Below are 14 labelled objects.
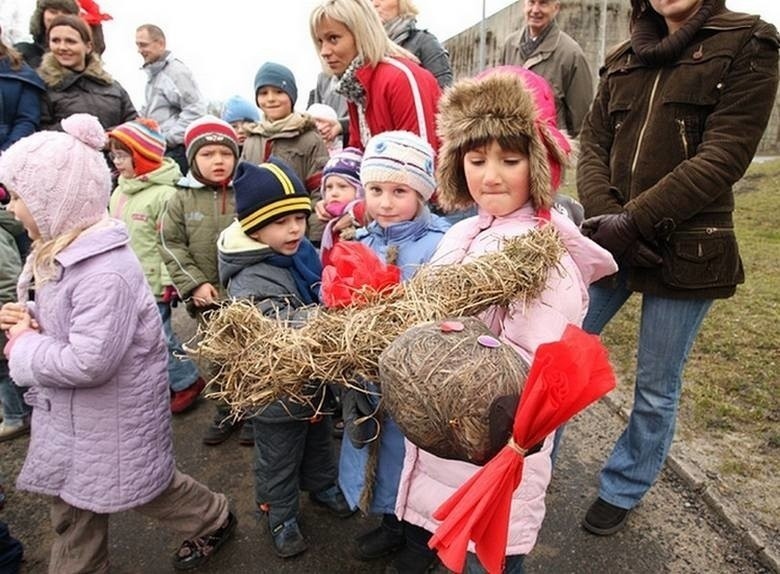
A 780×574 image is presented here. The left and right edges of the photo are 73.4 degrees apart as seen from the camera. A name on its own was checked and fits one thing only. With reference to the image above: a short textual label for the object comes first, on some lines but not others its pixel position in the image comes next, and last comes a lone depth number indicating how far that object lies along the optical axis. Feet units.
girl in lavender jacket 6.05
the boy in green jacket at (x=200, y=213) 9.96
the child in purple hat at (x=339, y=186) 9.09
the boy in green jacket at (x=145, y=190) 11.23
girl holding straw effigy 5.08
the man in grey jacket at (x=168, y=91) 15.35
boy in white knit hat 7.00
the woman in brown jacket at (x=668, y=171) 6.13
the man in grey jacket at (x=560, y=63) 11.33
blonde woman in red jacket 8.47
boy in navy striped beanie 7.14
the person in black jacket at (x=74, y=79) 12.85
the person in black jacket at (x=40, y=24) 13.96
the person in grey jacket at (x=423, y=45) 10.89
